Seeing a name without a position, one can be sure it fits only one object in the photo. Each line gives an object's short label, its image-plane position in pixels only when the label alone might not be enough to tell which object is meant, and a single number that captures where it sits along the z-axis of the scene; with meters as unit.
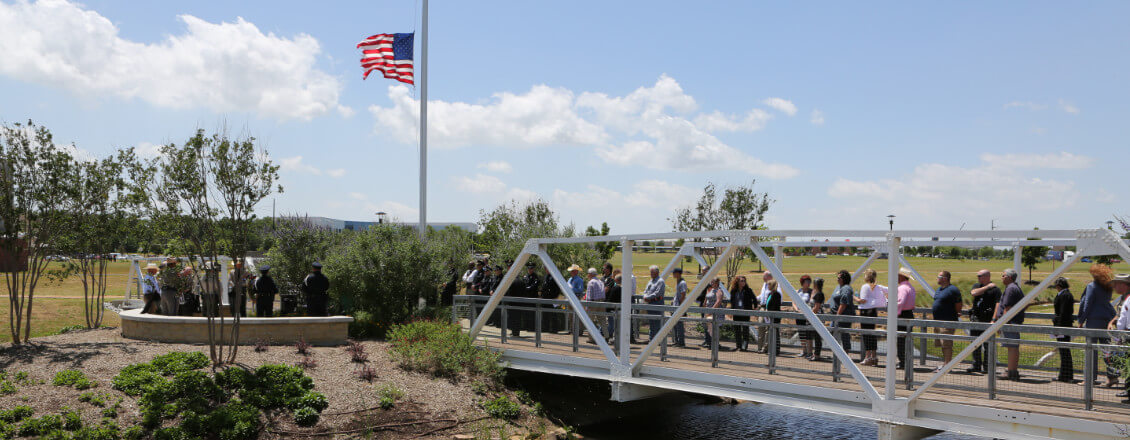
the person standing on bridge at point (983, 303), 10.45
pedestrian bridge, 8.37
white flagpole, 20.81
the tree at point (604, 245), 44.58
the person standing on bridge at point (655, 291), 14.12
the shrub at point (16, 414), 9.77
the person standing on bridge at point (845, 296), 11.67
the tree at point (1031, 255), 41.84
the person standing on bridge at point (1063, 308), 9.88
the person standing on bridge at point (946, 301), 10.83
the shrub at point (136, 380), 11.16
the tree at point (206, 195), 12.35
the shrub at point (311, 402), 11.62
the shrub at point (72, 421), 9.88
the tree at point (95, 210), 14.40
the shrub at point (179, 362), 11.86
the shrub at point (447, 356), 13.93
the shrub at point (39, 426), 9.62
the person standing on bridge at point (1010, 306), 9.34
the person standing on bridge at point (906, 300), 11.41
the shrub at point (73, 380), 11.11
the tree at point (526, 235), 23.19
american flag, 21.36
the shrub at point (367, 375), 13.00
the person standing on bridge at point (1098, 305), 9.40
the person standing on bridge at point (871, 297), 11.26
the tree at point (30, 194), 13.45
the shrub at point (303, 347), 14.03
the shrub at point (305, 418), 11.30
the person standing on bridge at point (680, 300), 13.30
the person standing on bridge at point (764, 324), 11.55
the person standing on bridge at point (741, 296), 13.24
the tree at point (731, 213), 25.75
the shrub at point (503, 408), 12.93
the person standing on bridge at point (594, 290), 14.28
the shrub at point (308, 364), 13.11
